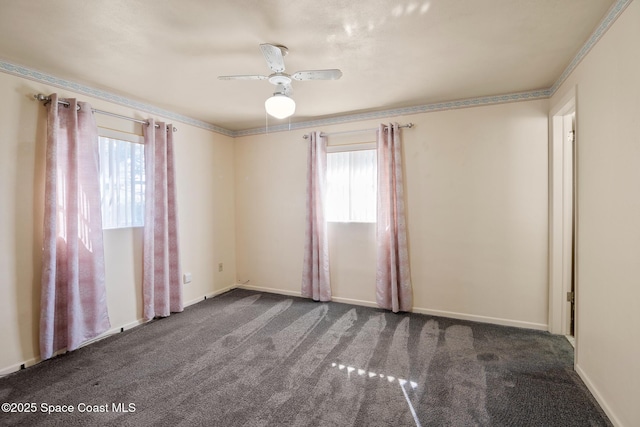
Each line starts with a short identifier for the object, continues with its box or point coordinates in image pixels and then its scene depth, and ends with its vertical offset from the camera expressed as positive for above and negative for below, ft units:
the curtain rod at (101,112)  7.96 +3.13
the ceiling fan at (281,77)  6.51 +3.02
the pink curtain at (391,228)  11.16 -0.81
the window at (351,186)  12.07 +0.92
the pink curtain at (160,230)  10.52 -0.71
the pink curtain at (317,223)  12.55 -0.62
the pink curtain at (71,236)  7.92 -0.69
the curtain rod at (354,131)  11.17 +3.17
